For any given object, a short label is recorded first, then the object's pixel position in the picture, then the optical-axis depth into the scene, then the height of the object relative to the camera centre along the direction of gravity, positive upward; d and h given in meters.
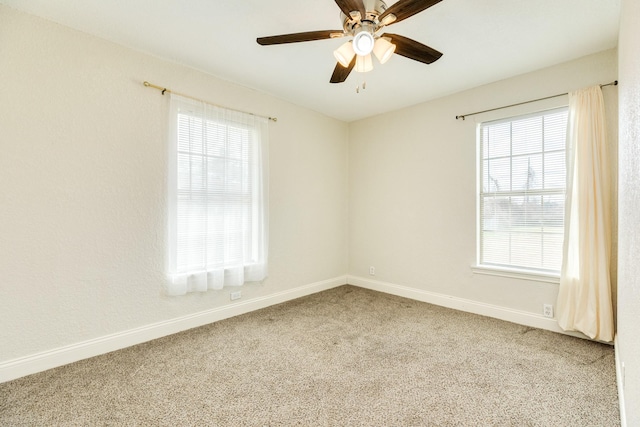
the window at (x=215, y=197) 2.82 +0.16
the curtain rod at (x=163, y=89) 2.63 +1.16
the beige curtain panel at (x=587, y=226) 2.44 -0.12
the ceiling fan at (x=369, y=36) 1.59 +1.11
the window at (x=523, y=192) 2.86 +0.21
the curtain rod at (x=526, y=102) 2.50 +1.13
